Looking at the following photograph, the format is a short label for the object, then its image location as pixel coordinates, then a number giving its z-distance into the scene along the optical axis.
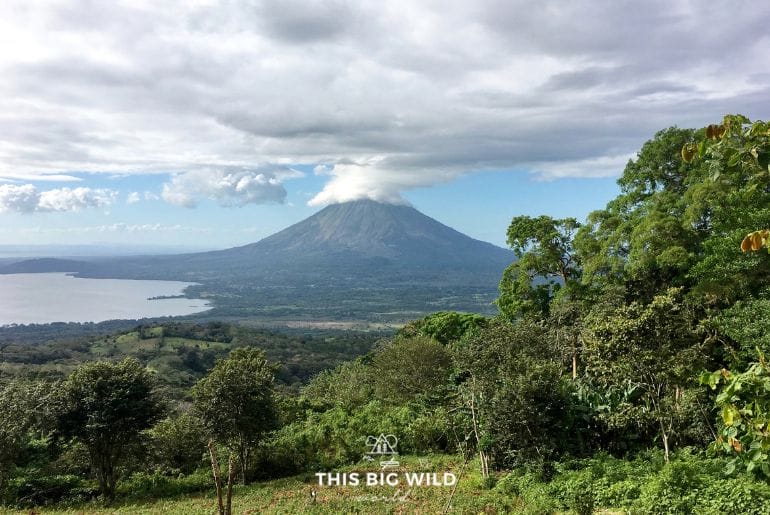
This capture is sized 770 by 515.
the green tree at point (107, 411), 12.65
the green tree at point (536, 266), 19.58
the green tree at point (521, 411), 9.99
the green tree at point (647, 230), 13.86
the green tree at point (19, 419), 12.21
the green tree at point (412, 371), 18.83
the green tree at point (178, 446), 14.52
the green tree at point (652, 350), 8.68
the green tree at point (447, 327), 29.17
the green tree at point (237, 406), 12.70
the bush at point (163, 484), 12.97
